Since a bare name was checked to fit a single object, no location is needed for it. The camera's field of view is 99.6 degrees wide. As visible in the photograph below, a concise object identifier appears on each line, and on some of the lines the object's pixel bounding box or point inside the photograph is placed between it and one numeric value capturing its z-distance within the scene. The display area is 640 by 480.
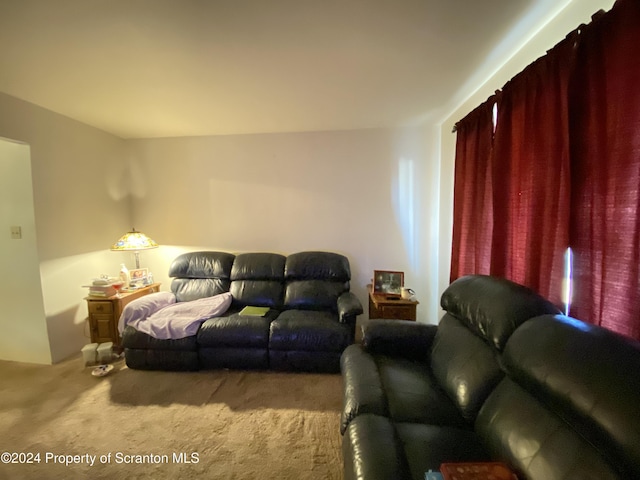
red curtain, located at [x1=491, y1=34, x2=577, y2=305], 1.32
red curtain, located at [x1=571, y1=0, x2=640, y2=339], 1.04
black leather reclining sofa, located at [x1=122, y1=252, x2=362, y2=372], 2.42
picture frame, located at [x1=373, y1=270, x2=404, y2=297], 2.76
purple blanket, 2.45
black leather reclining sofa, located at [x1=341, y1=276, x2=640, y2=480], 0.81
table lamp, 2.99
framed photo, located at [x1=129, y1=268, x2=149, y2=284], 3.16
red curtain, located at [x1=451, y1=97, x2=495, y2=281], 2.04
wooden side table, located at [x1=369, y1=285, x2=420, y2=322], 2.54
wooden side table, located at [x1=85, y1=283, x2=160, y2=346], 2.76
